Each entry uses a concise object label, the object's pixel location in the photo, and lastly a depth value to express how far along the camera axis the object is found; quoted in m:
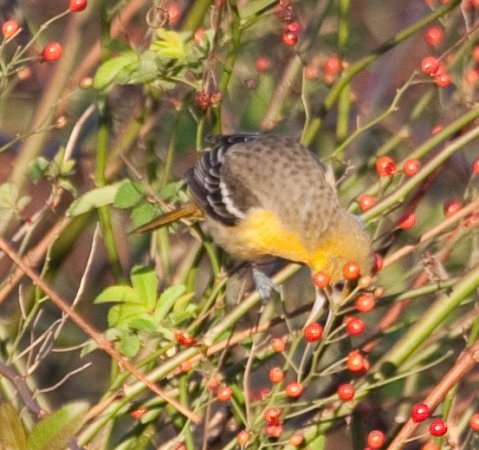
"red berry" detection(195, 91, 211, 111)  7.68
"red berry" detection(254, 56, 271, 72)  9.76
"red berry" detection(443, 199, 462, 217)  8.00
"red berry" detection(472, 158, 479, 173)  7.86
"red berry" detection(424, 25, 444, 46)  9.29
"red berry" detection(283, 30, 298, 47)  8.31
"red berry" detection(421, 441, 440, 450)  6.58
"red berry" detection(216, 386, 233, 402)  6.91
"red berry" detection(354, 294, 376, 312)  6.91
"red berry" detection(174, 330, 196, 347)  6.86
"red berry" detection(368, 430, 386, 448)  6.72
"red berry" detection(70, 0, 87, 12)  7.71
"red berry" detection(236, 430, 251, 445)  6.54
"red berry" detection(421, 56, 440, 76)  8.16
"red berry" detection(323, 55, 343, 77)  8.81
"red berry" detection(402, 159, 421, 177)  7.64
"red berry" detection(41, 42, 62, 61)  7.64
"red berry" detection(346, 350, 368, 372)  6.82
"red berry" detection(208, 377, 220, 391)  6.88
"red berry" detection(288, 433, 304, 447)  6.95
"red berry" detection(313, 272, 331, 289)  7.25
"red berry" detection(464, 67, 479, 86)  8.68
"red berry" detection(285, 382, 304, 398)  6.81
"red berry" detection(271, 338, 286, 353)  7.17
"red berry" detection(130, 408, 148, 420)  7.63
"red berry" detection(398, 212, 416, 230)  7.77
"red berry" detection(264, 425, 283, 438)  6.63
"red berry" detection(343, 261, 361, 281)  7.05
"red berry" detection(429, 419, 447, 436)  6.45
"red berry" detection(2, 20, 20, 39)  7.41
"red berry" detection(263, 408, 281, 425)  6.58
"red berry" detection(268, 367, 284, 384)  6.83
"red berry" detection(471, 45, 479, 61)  8.71
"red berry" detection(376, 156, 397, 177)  7.55
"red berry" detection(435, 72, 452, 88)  8.19
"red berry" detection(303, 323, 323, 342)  6.76
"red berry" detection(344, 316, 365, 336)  6.89
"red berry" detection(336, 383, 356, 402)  6.87
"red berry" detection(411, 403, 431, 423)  6.30
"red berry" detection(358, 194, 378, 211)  7.89
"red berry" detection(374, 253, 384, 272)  7.79
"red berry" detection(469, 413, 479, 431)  7.05
